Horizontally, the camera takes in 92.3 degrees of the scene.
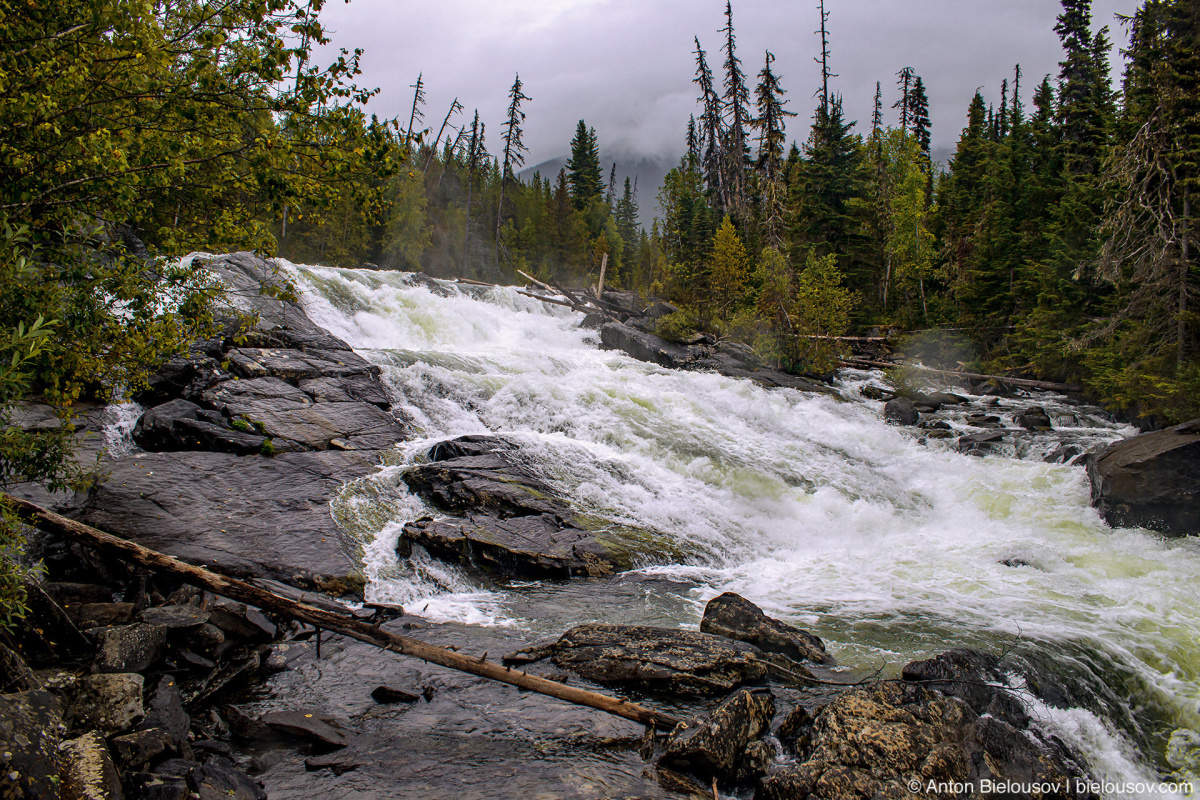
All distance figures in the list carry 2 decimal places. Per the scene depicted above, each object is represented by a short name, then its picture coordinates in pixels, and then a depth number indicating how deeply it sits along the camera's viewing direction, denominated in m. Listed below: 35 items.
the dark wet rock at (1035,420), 20.02
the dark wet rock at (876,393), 26.15
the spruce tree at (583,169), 68.50
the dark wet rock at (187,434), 10.99
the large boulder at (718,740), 4.86
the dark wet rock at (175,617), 5.98
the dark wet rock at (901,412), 22.31
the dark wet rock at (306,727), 5.14
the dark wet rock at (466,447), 12.54
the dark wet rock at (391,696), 6.05
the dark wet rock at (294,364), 14.01
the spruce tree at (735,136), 52.44
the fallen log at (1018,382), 24.00
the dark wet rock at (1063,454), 16.53
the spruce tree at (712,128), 55.72
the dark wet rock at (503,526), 9.95
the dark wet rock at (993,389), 26.26
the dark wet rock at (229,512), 8.22
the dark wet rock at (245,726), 5.12
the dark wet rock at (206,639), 6.11
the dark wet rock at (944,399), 24.50
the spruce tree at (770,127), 50.41
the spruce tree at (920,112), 60.63
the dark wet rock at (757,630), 7.20
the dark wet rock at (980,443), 18.36
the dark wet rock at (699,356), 26.39
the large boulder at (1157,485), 12.24
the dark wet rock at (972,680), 5.75
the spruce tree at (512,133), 50.62
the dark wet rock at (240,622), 6.53
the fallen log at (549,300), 33.91
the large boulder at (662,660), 6.32
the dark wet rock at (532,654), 6.73
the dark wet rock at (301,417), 12.11
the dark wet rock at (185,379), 12.36
